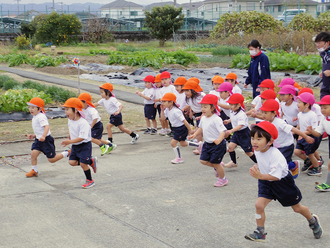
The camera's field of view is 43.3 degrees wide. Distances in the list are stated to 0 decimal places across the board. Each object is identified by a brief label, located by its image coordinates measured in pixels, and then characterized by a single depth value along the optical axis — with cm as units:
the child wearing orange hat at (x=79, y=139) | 667
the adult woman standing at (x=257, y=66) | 928
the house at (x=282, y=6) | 7169
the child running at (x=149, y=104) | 1035
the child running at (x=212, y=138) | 661
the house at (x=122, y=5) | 9985
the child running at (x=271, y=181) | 453
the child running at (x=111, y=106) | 920
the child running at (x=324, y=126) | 610
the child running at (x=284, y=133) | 597
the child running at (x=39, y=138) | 714
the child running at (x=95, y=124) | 823
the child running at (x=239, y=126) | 718
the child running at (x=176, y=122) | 805
